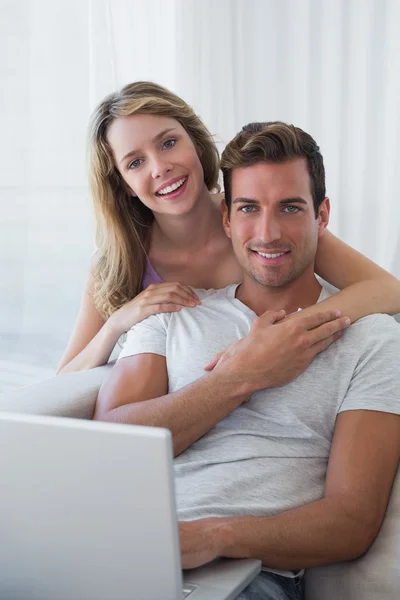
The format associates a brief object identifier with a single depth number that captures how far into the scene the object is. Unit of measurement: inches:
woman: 136.6
